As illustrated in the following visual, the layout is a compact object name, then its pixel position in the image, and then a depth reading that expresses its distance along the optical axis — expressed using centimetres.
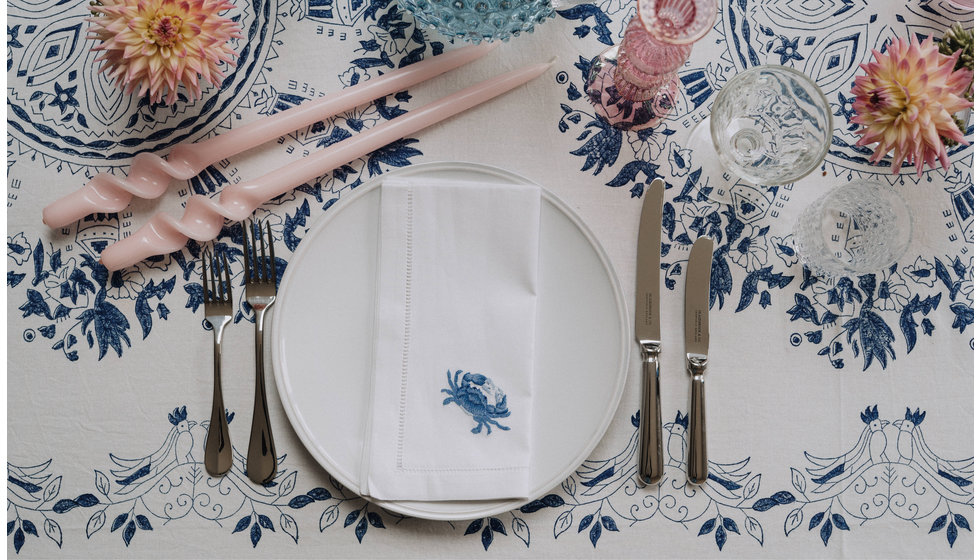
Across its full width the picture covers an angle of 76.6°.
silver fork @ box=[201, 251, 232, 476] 80
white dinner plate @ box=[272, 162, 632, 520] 79
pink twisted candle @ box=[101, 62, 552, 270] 80
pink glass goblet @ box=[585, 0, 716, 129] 78
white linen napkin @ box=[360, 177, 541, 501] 78
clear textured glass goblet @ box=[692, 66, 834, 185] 79
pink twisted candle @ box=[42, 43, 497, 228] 80
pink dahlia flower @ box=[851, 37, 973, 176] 75
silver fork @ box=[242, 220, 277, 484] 79
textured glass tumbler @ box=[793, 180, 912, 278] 83
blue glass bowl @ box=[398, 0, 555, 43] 73
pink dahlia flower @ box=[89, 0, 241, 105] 70
